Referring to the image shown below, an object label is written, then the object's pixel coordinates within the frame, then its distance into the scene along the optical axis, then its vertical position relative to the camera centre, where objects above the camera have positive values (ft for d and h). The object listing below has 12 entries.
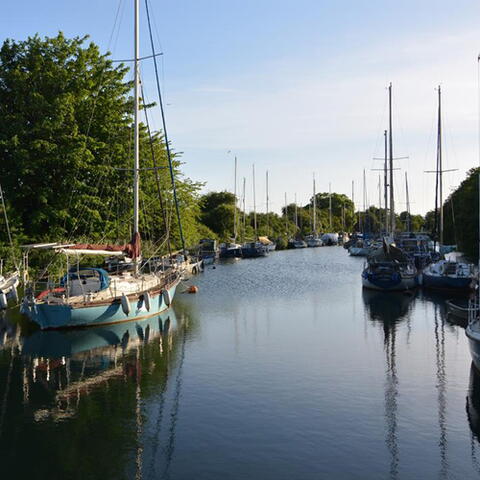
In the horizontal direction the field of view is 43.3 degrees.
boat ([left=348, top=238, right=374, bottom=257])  324.39 -5.89
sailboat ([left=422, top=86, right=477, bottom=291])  150.41 -9.63
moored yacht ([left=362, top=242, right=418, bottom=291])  155.33 -8.75
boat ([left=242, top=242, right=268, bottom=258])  312.29 -5.78
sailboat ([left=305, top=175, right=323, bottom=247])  431.84 -1.06
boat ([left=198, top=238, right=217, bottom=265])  261.20 -5.17
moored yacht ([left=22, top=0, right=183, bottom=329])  98.37 -9.49
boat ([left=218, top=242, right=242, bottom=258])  303.27 -6.00
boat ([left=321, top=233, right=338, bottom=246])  460.55 -0.48
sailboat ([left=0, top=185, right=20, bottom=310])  112.16 -8.52
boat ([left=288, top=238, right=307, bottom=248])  416.67 -3.67
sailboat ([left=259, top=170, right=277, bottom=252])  372.48 -2.66
